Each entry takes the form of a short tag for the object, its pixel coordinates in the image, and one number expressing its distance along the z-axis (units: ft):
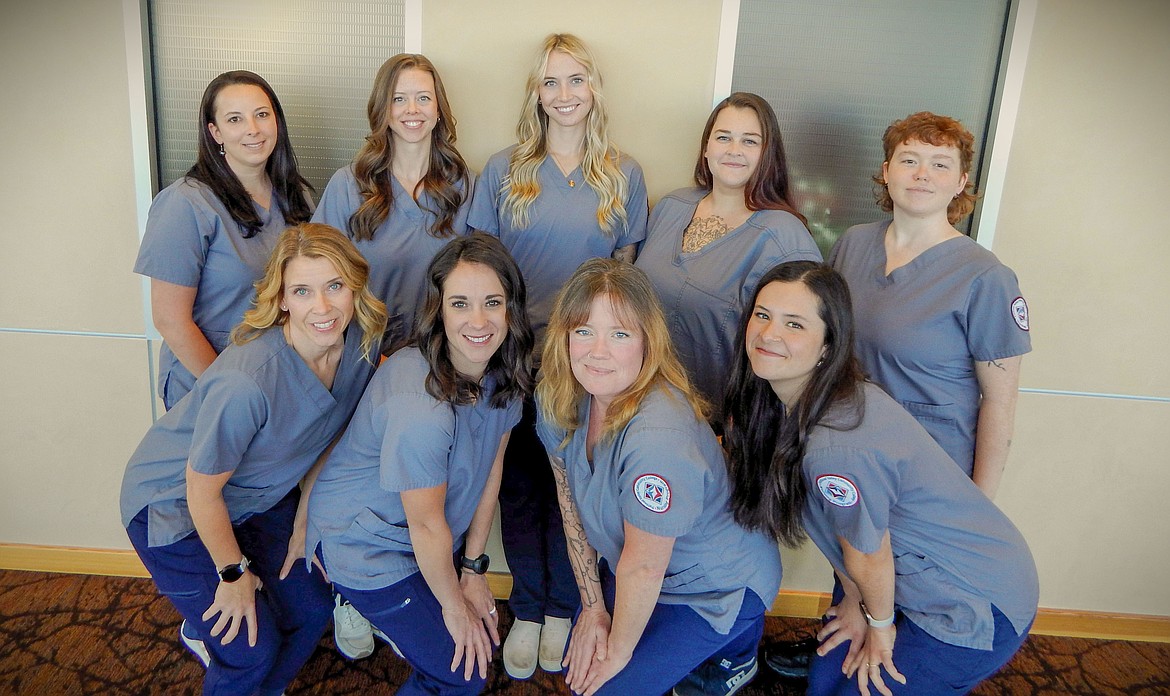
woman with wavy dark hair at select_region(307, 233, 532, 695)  5.39
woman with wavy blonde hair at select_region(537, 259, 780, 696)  4.94
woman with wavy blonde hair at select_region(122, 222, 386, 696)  5.26
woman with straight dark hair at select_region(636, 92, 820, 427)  6.31
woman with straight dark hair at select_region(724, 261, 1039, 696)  4.69
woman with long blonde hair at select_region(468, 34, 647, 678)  6.77
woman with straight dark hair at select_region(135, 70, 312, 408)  6.23
